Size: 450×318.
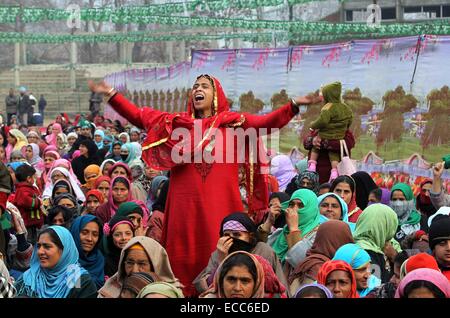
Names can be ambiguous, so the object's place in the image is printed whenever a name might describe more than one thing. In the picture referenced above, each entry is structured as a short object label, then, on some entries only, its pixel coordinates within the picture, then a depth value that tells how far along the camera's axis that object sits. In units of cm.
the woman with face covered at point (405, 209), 947
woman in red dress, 771
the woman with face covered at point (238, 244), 704
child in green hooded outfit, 1152
